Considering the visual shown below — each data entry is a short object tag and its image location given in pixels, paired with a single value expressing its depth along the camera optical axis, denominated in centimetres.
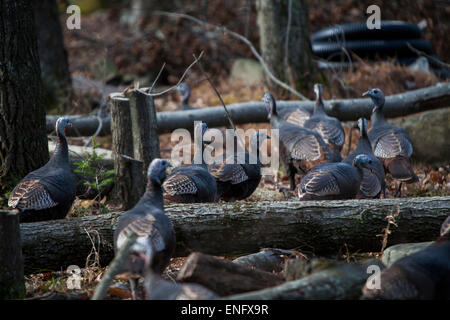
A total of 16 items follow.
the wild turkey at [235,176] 1273
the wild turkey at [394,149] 1313
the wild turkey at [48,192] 959
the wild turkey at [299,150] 1362
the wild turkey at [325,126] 1469
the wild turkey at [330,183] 1099
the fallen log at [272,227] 907
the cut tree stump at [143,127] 1223
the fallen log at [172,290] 673
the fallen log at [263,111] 1737
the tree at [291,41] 2048
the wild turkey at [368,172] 1198
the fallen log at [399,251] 812
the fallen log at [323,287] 643
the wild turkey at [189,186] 1091
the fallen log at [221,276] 688
